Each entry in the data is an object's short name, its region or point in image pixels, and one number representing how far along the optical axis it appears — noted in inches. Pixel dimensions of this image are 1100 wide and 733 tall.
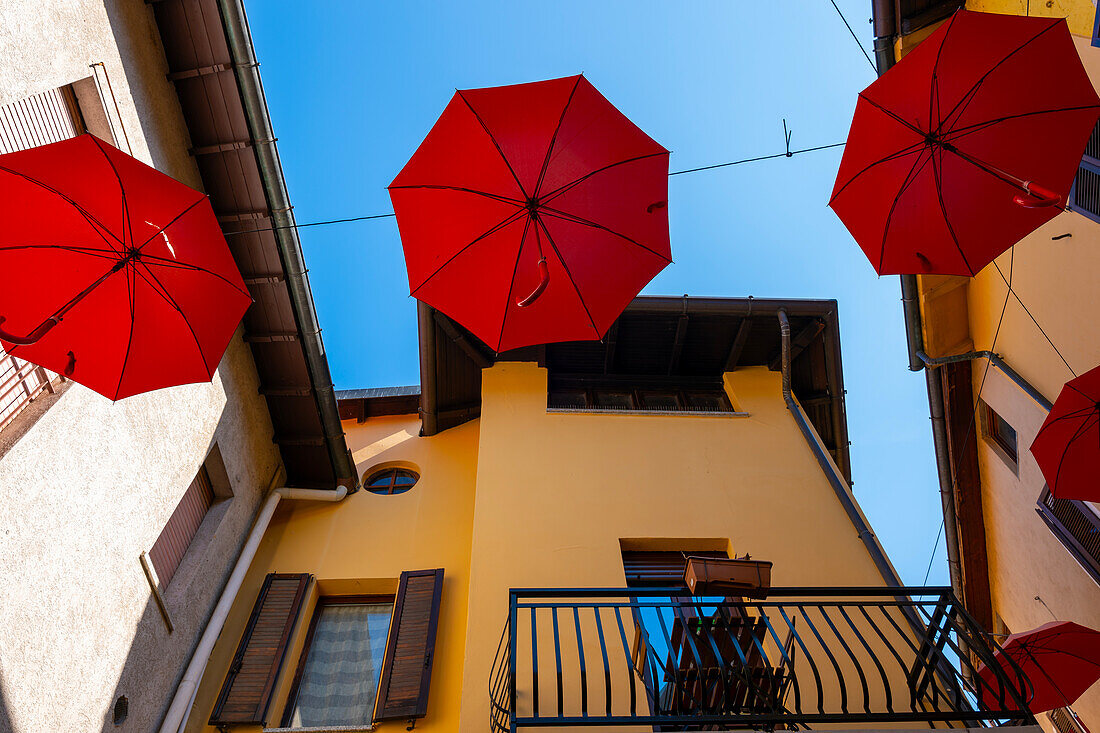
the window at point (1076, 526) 314.8
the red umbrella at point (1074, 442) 235.3
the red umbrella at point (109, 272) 184.2
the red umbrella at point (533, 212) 210.2
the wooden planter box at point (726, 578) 212.7
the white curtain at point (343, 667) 294.2
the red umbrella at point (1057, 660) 274.4
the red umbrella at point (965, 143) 202.7
